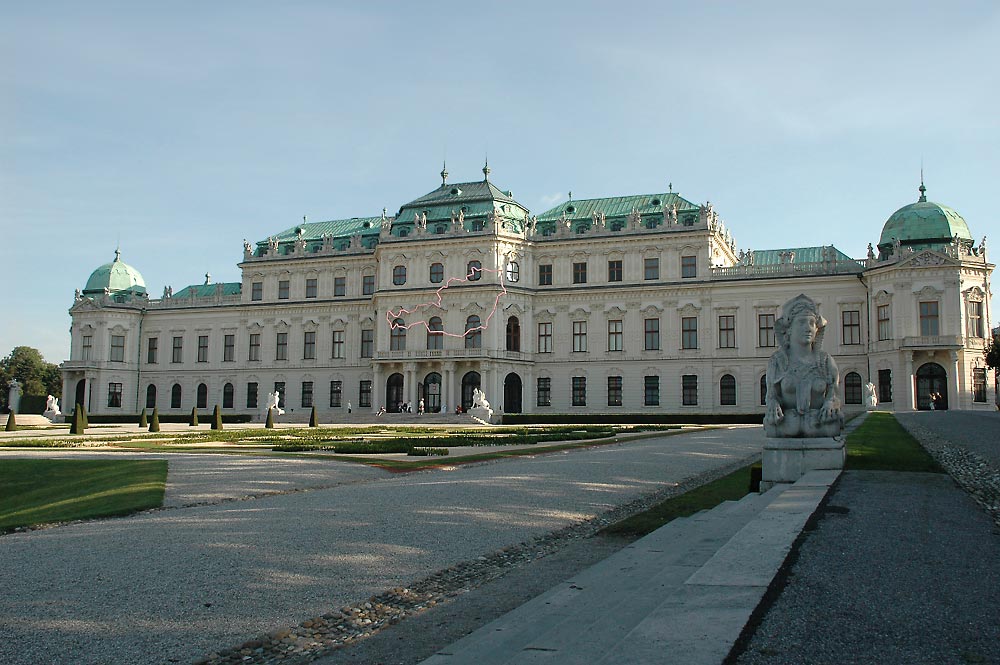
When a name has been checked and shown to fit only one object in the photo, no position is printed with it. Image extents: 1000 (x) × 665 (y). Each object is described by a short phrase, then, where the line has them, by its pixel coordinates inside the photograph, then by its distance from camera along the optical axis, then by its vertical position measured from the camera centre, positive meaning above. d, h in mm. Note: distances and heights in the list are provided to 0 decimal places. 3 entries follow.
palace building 51094 +6467
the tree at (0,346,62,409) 100562 +3780
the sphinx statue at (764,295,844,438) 12453 +342
